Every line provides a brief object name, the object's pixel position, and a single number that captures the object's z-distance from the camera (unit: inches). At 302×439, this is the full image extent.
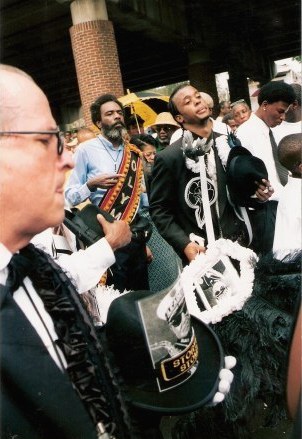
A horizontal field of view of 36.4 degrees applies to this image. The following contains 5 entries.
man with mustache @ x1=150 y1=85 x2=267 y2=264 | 121.2
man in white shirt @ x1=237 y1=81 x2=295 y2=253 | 121.0
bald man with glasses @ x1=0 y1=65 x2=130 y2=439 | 39.5
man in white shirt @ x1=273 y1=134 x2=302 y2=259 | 95.3
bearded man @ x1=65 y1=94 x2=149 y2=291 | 137.8
